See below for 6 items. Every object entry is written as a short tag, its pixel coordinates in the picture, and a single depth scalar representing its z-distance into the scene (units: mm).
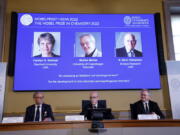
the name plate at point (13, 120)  3342
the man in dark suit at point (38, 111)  4210
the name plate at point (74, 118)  3379
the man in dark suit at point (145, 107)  4371
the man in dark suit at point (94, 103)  4273
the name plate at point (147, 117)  3402
